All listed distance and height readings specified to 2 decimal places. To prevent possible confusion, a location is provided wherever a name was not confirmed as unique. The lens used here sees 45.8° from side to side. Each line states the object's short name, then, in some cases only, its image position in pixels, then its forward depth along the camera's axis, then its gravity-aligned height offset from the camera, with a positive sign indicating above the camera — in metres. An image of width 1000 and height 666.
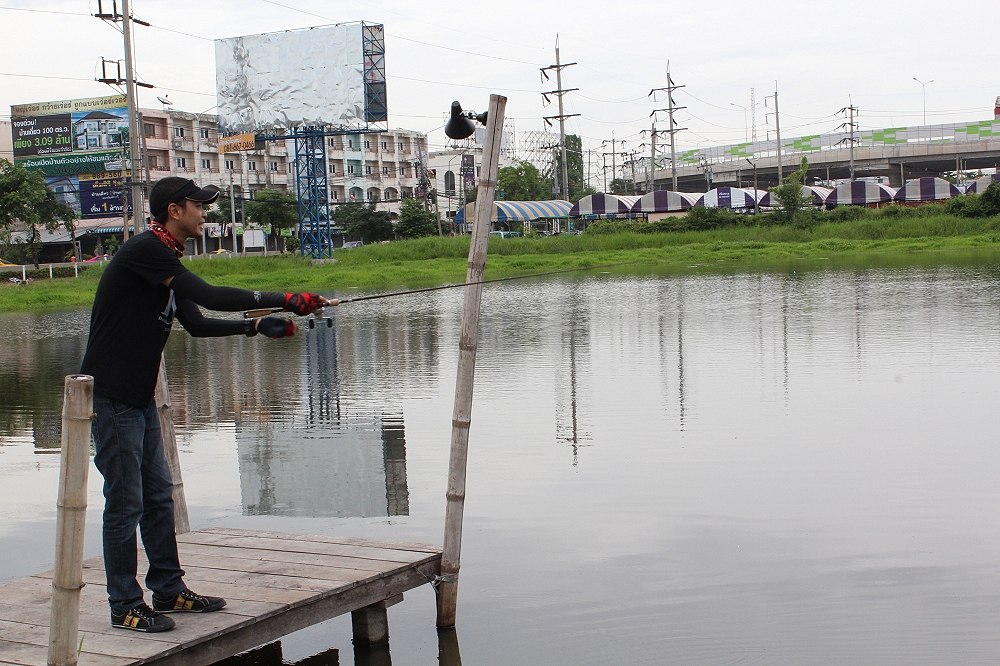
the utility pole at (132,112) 30.00 +4.06
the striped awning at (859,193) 67.19 +2.75
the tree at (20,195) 48.81 +3.32
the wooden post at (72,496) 3.92 -0.74
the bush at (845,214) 55.16 +1.33
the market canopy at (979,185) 65.43 +3.05
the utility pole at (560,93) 68.01 +9.31
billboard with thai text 68.62 +7.34
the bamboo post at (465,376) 5.99 -0.60
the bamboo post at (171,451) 6.64 -1.03
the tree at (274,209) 73.69 +3.46
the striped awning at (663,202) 65.88 +2.61
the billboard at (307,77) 48.69 +7.74
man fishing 4.75 -0.30
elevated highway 93.19 +7.16
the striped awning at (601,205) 65.94 +2.60
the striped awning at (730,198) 63.56 +2.64
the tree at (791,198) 54.38 +2.13
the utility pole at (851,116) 99.61 +10.56
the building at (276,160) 78.12 +7.91
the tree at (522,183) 90.81 +5.51
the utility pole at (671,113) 83.64 +9.86
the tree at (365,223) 76.56 +2.48
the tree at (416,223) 71.19 +2.16
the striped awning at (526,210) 68.88 +2.66
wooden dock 4.69 -1.46
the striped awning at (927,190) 67.12 +2.83
